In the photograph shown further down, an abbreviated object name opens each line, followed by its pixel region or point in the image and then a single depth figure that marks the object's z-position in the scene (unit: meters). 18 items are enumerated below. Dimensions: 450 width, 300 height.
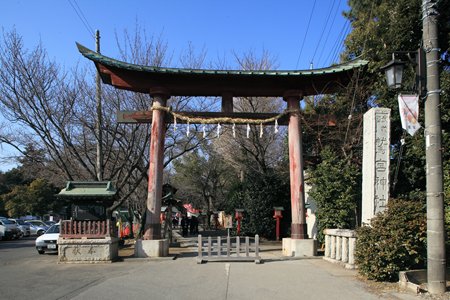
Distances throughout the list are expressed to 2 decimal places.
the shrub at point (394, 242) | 9.59
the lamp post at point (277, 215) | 23.14
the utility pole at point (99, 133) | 19.47
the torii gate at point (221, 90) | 15.45
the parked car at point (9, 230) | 32.31
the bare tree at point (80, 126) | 19.36
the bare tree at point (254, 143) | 25.86
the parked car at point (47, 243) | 18.88
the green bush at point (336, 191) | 15.31
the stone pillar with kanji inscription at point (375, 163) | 11.83
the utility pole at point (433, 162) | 8.31
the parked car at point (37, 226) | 41.84
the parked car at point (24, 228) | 37.10
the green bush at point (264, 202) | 25.17
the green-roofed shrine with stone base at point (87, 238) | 14.64
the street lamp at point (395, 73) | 9.03
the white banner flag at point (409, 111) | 8.91
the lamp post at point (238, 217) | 25.88
